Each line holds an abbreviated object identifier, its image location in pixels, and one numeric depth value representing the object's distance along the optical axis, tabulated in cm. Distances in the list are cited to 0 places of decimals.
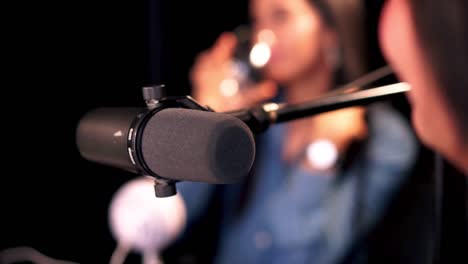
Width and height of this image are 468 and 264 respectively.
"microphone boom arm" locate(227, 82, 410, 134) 59
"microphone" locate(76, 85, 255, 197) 46
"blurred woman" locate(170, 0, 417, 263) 175
